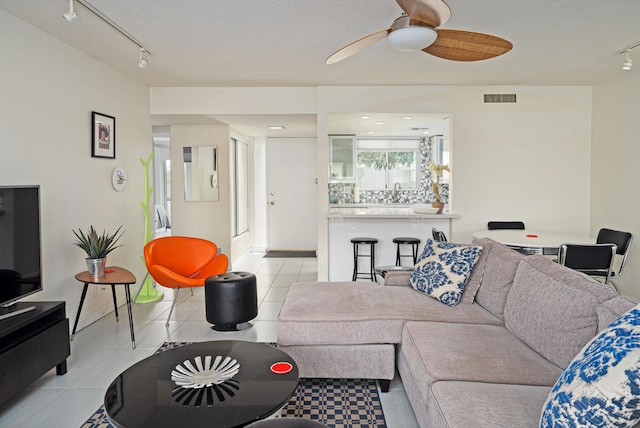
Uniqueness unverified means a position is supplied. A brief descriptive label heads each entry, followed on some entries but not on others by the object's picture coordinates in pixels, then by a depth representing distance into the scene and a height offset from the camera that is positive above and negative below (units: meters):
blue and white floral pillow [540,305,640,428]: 1.12 -0.52
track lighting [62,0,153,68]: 2.67 +1.26
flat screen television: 2.62 -0.32
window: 8.32 +0.58
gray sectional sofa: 1.73 -0.77
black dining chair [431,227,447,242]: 4.12 -0.40
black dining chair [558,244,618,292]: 3.55 -0.51
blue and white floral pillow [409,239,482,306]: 3.00 -0.55
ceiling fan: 2.23 +0.92
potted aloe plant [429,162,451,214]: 5.00 +0.11
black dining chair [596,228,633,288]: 3.98 -0.44
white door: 8.27 +0.02
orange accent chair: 4.35 -0.64
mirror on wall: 6.41 +0.32
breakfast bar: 5.37 -0.46
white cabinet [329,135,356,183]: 7.98 +0.62
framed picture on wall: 4.13 +0.59
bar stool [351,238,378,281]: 5.14 -0.73
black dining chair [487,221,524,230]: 5.20 -0.37
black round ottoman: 3.81 -0.92
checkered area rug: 2.41 -1.24
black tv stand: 2.43 -0.90
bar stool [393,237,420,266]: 5.08 -0.61
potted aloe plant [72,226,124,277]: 3.59 -0.46
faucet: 8.31 +0.03
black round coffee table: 1.68 -0.85
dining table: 3.84 -0.42
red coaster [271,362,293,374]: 2.07 -0.83
